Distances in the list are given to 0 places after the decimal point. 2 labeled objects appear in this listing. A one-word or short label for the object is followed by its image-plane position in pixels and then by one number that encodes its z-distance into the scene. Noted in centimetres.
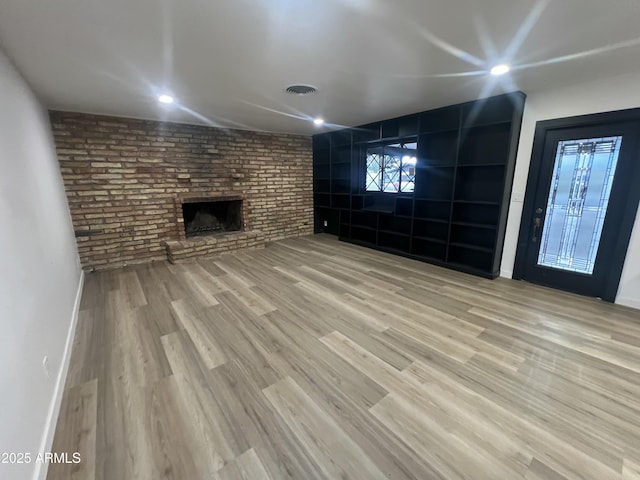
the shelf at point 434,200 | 388
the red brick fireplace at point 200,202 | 447
